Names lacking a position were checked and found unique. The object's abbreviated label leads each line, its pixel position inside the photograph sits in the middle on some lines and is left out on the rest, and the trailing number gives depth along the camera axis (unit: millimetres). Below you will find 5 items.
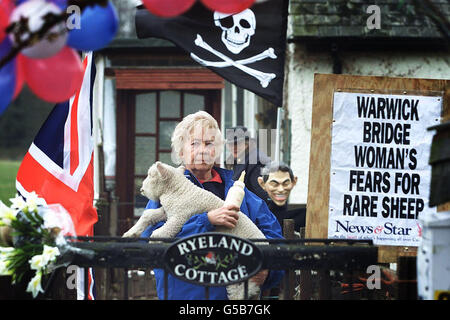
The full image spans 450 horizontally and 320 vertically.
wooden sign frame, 6684
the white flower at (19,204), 5187
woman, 5914
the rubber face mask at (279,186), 9453
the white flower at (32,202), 5191
